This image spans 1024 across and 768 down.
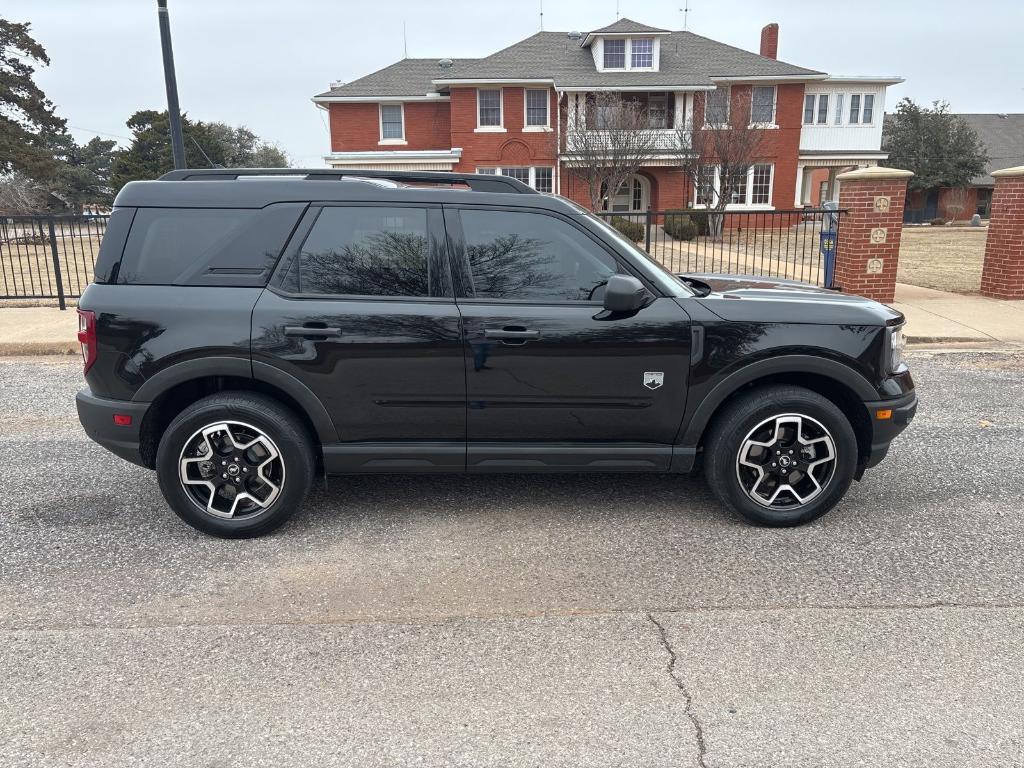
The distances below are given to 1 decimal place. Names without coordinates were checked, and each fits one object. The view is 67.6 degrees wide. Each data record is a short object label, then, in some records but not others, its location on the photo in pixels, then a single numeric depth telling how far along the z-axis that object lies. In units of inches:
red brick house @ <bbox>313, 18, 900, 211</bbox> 1266.0
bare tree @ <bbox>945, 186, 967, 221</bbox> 1777.8
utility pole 375.6
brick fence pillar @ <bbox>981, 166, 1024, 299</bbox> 471.2
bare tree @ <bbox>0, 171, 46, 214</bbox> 1295.6
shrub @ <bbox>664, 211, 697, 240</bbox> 937.2
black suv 155.8
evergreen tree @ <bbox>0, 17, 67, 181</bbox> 1471.5
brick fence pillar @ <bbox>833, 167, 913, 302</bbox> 443.2
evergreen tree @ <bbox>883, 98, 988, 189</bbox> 1722.4
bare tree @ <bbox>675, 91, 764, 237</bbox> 1121.4
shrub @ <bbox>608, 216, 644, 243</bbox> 847.7
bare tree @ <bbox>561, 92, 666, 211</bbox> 1125.7
